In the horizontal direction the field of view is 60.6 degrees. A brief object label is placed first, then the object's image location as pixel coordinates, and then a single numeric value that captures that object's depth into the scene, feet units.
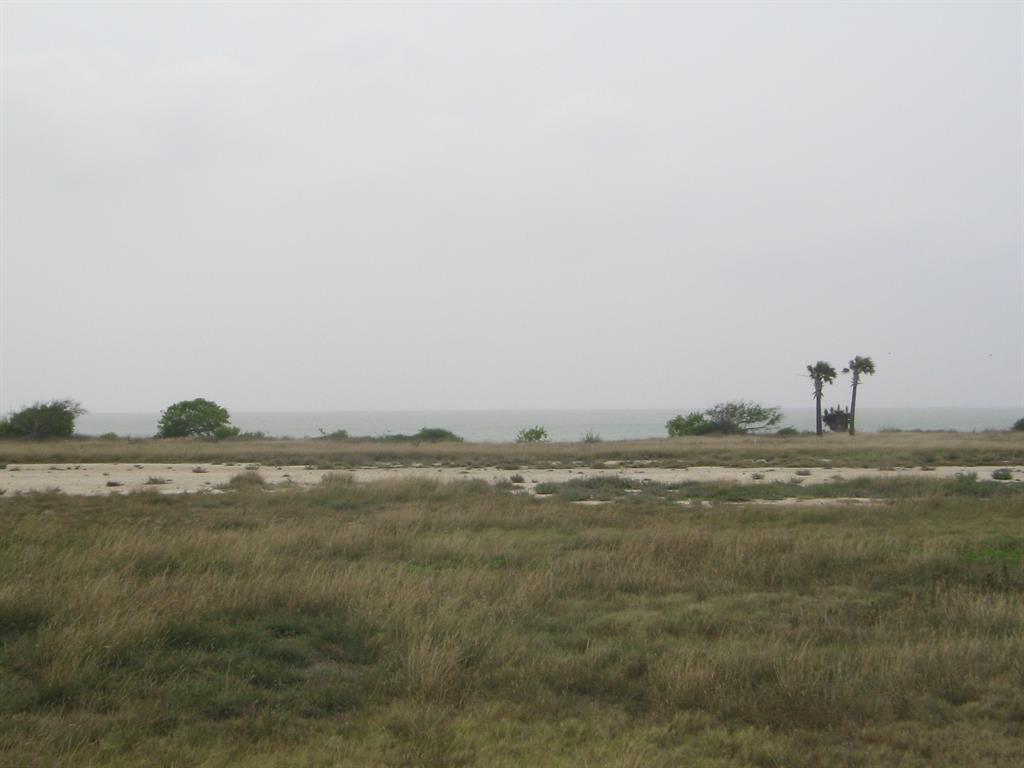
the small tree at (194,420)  262.47
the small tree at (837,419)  339.77
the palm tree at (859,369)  293.84
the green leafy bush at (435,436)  267.59
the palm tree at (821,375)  297.74
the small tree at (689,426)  299.17
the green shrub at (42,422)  221.46
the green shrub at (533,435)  278.63
